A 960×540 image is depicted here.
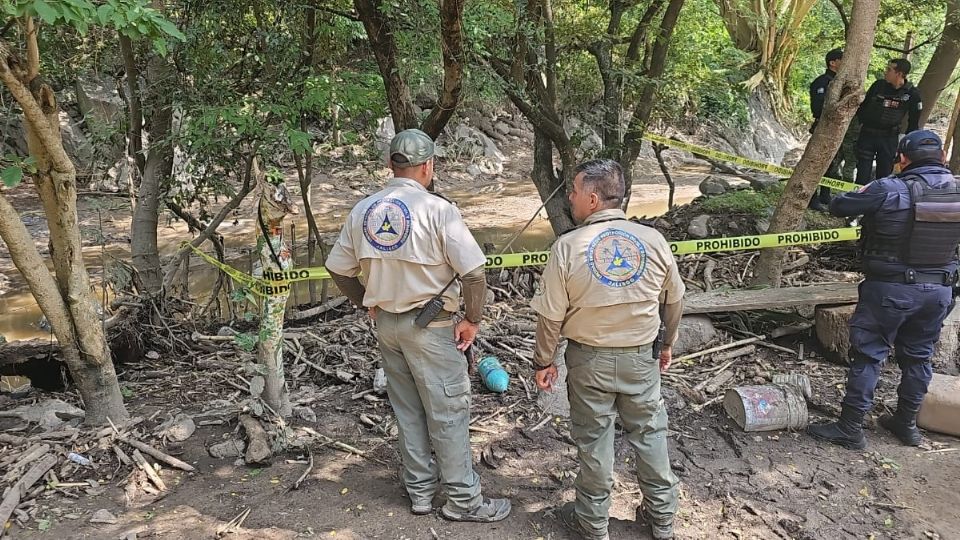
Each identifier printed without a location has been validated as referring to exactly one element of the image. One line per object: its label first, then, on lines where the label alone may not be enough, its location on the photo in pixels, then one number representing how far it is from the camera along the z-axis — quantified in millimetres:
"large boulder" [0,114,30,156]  13418
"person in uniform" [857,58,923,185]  7281
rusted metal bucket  4504
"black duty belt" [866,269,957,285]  4137
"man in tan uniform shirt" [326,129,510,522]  3205
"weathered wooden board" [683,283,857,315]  5680
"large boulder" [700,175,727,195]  10777
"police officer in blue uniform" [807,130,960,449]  4090
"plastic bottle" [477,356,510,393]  4879
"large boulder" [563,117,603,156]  7461
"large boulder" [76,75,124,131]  6383
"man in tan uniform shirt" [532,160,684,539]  3129
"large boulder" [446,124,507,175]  19141
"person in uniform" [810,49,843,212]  7512
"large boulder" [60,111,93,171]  8938
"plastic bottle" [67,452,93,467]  3758
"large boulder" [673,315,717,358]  5746
